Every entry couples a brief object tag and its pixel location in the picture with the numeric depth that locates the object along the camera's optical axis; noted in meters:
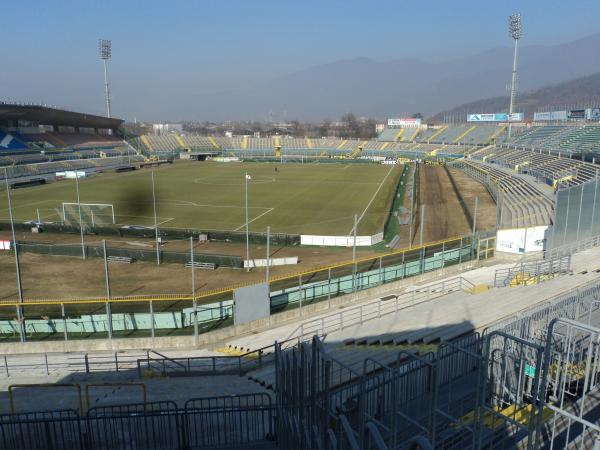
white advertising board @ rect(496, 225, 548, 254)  24.89
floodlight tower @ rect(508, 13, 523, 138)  85.66
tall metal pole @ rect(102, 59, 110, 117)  116.11
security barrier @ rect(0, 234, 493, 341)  18.39
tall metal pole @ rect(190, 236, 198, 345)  17.62
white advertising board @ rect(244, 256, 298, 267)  28.22
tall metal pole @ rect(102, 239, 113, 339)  17.67
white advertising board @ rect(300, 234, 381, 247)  32.34
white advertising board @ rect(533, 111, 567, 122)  90.73
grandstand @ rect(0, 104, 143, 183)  78.81
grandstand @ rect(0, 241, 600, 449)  7.17
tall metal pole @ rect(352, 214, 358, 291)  22.52
